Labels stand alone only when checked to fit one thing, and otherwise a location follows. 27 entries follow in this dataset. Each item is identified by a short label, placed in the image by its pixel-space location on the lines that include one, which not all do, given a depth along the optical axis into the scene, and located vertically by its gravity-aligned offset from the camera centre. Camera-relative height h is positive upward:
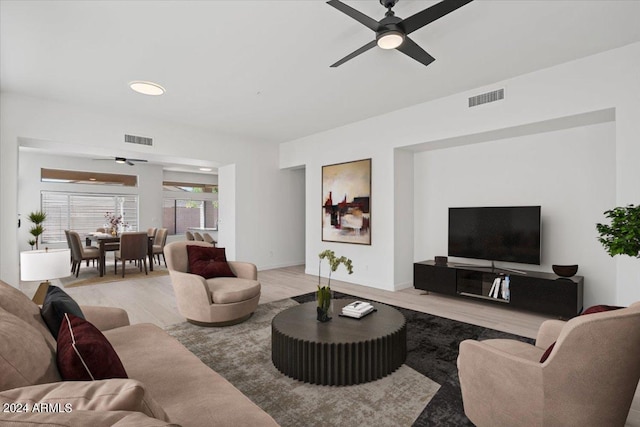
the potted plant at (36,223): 8.16 -0.31
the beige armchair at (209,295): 3.56 -0.94
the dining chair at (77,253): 6.73 -0.89
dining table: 6.83 -0.72
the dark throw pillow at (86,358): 1.13 -0.53
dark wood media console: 3.76 -0.97
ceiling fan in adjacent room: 7.17 +1.15
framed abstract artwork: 5.82 +0.17
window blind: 8.96 +0.03
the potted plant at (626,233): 1.89 -0.12
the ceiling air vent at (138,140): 5.58 +1.24
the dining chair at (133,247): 6.66 -0.74
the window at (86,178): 8.85 +0.96
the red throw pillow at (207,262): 4.09 -0.65
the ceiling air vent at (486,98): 4.21 +1.51
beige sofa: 0.74 -0.53
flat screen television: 4.23 -0.30
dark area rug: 2.08 -1.28
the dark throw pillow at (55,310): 1.74 -0.55
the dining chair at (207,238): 7.95 -0.66
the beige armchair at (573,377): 1.49 -0.82
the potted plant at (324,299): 2.81 -0.76
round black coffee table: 2.38 -1.03
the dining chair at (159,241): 7.90 -0.74
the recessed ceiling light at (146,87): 4.14 +1.61
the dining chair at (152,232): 8.24 -0.53
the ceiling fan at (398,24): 2.31 +1.44
